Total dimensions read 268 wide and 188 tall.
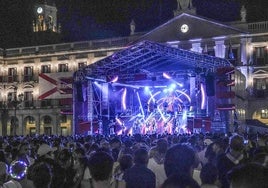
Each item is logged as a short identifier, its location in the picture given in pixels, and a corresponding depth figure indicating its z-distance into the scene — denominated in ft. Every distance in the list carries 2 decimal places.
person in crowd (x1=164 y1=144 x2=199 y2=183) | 16.71
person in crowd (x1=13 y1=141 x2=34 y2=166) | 28.25
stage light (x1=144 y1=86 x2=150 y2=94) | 127.44
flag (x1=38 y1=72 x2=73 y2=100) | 118.93
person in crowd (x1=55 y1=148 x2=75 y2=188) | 25.54
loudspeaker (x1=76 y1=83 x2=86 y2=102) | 104.73
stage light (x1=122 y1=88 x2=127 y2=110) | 123.75
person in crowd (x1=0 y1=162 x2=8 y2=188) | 20.84
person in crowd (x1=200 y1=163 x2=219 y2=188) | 19.16
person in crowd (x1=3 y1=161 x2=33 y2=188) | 20.16
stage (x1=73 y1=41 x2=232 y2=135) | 101.09
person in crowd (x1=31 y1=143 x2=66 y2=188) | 21.88
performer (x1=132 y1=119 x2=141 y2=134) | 118.01
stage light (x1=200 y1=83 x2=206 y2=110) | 109.19
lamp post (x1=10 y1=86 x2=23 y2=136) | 201.77
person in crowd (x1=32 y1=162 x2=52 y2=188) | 16.57
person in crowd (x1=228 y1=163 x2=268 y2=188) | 10.98
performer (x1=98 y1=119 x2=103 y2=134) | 111.43
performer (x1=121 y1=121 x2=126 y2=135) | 117.27
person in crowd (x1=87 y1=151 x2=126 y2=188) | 17.39
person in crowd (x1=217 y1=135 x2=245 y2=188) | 23.53
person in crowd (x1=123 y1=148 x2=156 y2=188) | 20.57
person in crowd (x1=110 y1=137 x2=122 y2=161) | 32.49
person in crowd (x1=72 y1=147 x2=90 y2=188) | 25.66
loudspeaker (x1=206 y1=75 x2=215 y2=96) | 97.04
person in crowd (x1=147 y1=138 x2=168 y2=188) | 24.38
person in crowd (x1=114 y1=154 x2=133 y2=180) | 23.45
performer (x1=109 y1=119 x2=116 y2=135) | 115.48
